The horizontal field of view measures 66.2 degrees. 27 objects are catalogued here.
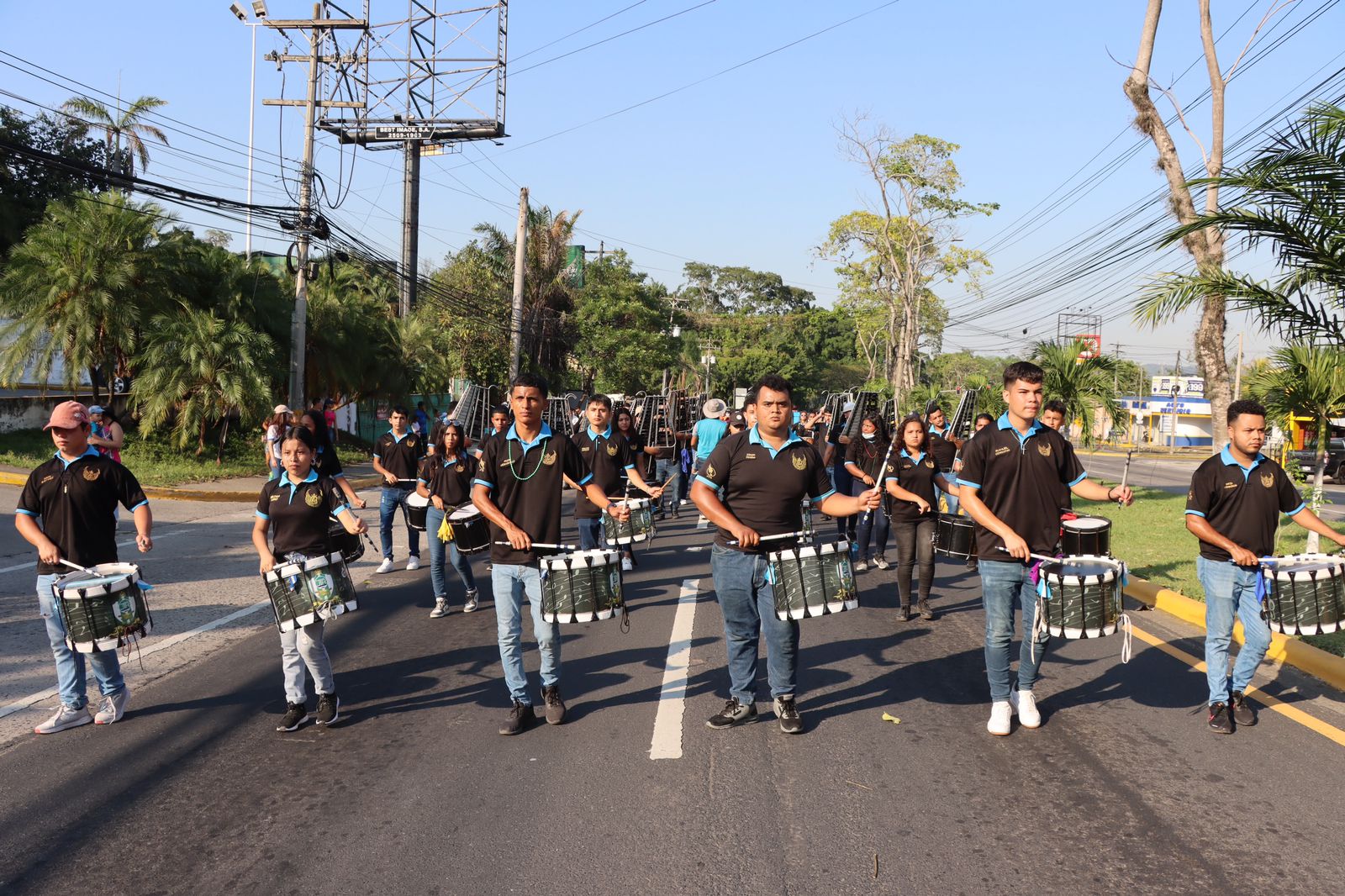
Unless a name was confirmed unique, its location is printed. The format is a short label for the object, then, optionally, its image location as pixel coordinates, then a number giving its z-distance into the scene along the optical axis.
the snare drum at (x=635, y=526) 9.60
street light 25.03
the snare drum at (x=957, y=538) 7.97
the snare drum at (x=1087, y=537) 7.13
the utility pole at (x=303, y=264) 21.37
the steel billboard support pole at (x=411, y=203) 38.38
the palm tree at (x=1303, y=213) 9.20
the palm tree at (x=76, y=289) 20.59
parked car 30.16
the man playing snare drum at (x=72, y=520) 5.95
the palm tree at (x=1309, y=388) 11.67
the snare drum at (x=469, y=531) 7.73
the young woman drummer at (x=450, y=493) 9.52
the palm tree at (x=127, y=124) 37.97
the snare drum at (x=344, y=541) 6.35
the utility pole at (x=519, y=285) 32.88
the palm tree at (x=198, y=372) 21.42
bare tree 14.64
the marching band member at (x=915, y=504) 9.20
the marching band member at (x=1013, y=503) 5.77
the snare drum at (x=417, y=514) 10.32
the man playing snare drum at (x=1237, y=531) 5.79
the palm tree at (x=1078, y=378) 20.92
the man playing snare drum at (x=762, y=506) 5.68
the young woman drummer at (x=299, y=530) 6.03
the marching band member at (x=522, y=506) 5.89
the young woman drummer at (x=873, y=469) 11.10
